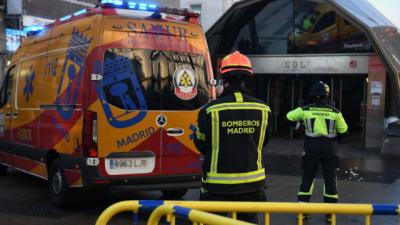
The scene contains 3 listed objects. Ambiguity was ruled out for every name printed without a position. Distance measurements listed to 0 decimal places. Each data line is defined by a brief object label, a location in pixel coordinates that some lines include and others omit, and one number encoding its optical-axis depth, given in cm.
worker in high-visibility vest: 666
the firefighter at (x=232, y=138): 369
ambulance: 623
